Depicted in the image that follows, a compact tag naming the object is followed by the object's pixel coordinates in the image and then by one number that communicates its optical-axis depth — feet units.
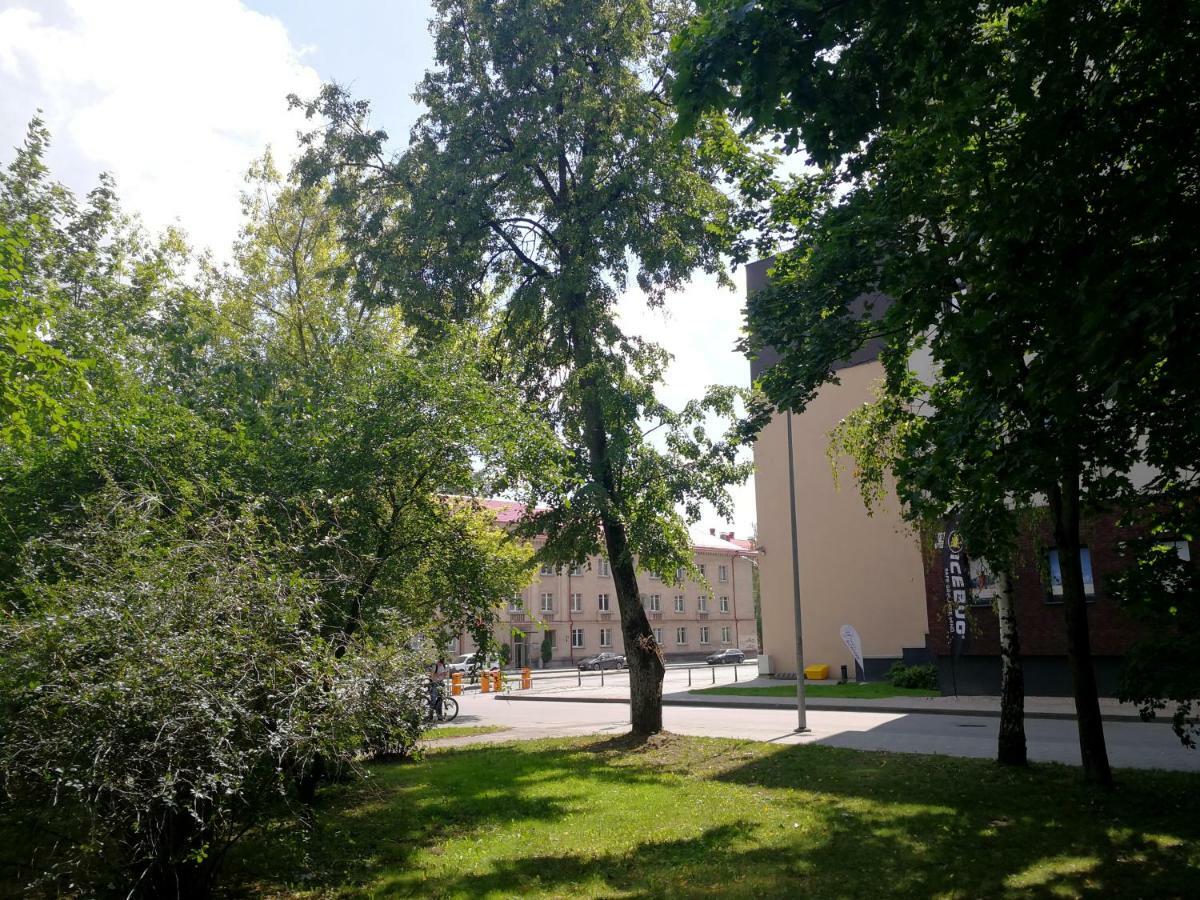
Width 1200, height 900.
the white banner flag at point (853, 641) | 99.04
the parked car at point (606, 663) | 189.44
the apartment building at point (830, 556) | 107.96
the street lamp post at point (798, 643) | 58.70
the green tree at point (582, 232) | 50.34
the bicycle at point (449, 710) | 78.59
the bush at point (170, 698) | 16.76
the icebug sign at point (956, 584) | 76.76
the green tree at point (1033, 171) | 18.80
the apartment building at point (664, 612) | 213.05
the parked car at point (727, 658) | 203.10
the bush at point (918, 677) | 88.84
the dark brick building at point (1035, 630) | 70.59
